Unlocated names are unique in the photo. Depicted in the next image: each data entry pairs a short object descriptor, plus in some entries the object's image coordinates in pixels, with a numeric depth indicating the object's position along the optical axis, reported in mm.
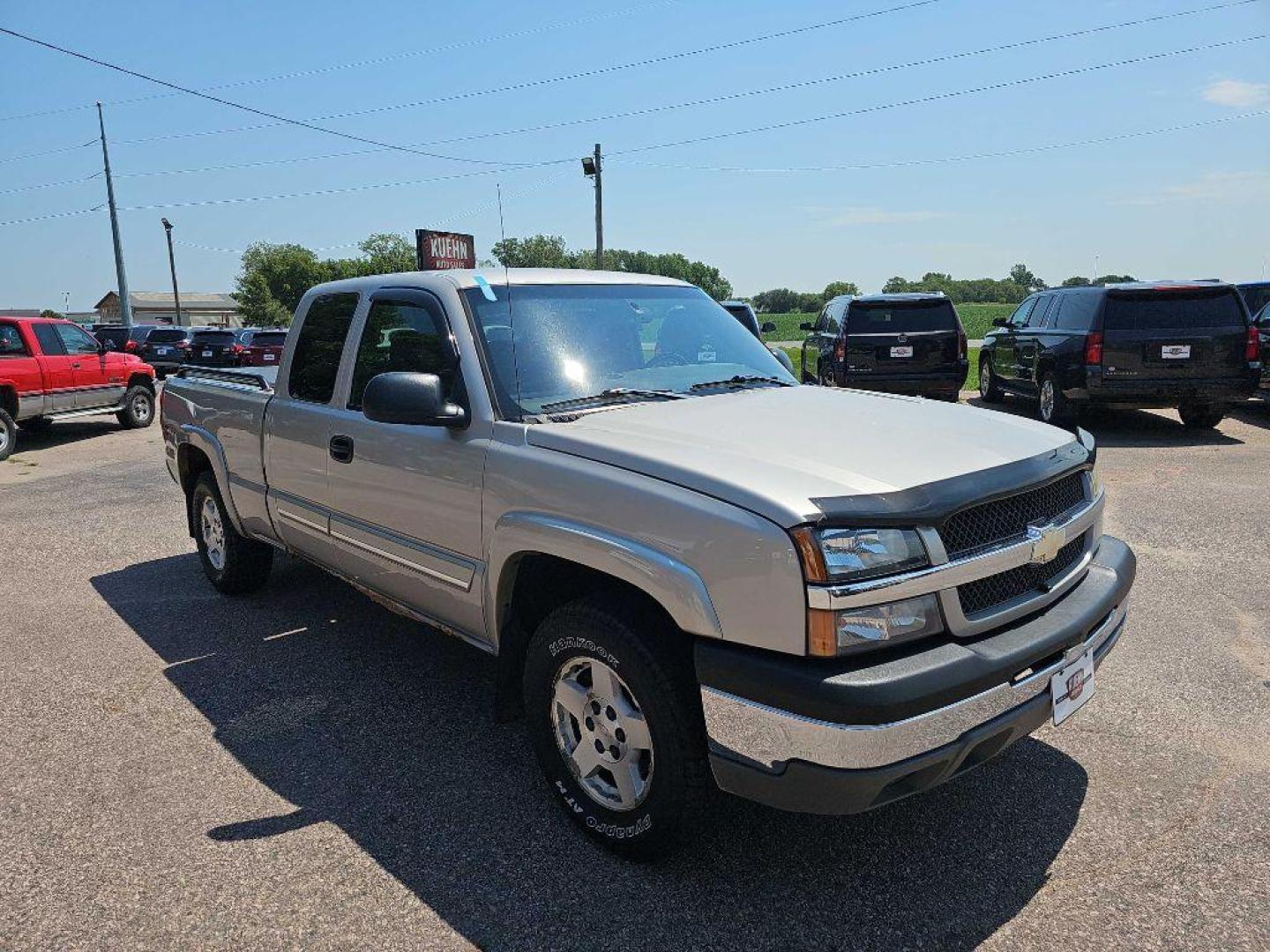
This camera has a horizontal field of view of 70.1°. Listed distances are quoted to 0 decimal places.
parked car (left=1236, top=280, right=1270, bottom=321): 13953
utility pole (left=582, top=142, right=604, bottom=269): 29047
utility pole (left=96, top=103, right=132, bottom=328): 36875
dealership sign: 22900
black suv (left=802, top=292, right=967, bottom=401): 13164
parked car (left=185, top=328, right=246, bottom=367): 25828
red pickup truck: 12703
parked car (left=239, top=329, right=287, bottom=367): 24391
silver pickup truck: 2342
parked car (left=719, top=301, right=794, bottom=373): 12128
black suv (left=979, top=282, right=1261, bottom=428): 10648
